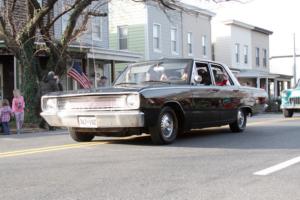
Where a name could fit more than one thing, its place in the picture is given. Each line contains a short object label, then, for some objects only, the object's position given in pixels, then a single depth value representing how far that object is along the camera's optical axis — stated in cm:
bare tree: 1600
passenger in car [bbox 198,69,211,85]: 1055
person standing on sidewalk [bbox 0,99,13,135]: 1399
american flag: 2047
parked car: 1927
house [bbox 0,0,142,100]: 2017
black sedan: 852
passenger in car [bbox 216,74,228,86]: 1095
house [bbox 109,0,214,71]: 2958
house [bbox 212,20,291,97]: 3866
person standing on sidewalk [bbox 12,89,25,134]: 1441
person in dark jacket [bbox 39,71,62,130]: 1484
